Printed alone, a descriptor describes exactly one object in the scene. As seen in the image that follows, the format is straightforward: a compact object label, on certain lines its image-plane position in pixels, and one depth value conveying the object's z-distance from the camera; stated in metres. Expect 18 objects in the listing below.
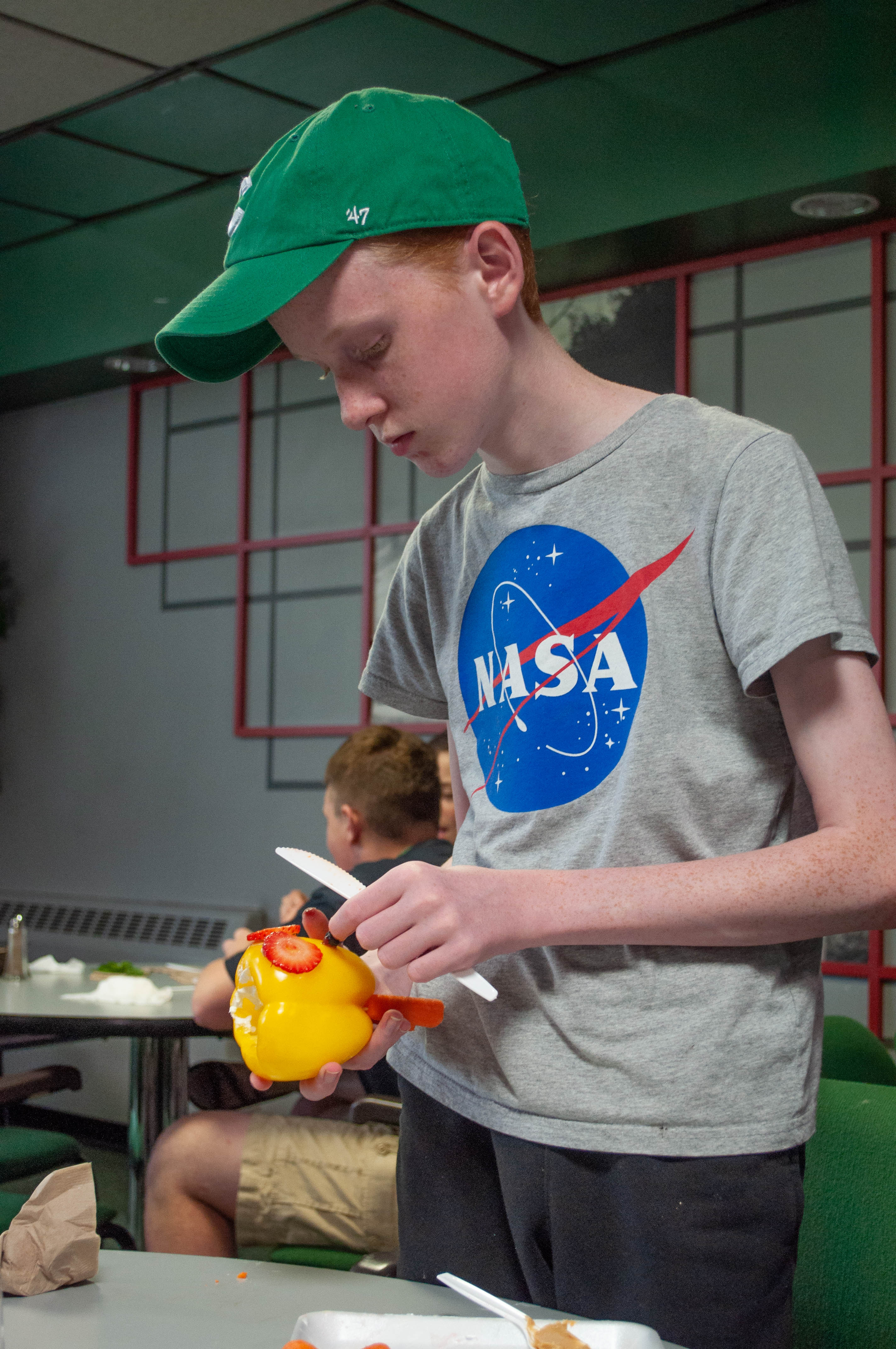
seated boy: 2.10
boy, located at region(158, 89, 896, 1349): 0.77
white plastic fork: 0.71
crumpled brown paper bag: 0.83
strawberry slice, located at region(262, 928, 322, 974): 0.83
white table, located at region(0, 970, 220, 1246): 2.52
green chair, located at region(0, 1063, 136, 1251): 2.53
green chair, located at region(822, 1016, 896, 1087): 2.00
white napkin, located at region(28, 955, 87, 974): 3.35
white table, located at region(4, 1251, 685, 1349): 0.75
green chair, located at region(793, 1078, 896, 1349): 1.20
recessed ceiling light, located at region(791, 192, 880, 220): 3.02
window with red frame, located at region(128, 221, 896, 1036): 3.11
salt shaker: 3.15
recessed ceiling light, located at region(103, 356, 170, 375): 4.45
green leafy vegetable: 3.19
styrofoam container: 0.69
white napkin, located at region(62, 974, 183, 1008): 2.78
